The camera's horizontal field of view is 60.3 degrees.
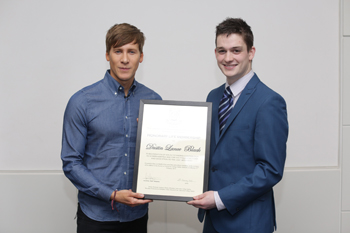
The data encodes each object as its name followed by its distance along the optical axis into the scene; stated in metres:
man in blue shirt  1.69
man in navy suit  1.51
